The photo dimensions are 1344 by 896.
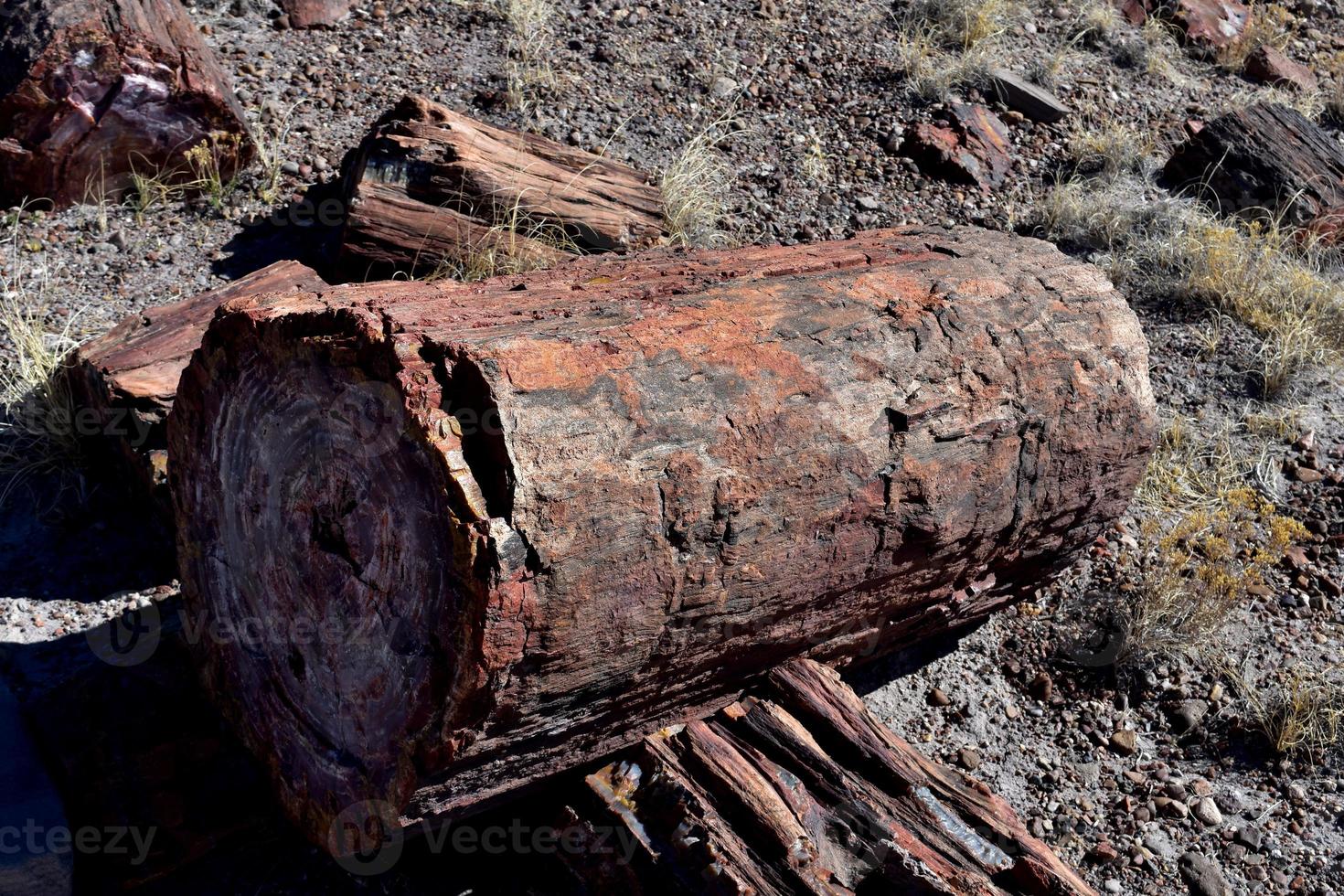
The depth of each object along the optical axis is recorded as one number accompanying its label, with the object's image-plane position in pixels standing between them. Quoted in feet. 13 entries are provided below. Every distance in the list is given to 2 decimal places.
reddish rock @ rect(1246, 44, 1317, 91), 21.22
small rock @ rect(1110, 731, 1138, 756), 10.41
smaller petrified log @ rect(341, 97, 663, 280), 12.84
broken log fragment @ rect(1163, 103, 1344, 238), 16.98
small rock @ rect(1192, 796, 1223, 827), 9.79
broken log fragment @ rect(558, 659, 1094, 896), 7.34
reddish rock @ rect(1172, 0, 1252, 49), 21.58
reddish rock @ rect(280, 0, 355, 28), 17.24
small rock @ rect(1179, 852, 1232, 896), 9.27
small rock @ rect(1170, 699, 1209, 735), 10.64
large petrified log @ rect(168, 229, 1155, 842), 6.52
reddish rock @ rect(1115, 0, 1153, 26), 21.61
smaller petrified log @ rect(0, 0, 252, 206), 13.78
